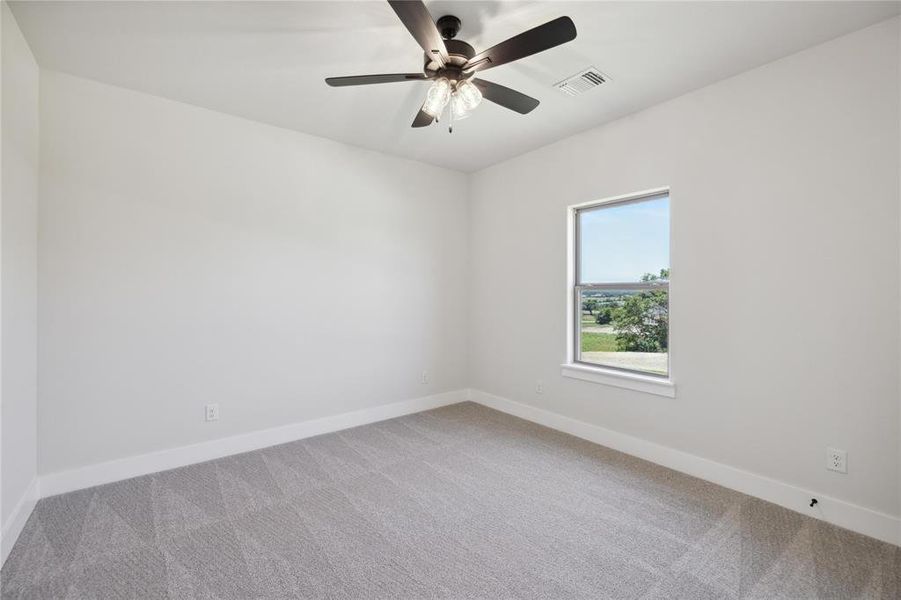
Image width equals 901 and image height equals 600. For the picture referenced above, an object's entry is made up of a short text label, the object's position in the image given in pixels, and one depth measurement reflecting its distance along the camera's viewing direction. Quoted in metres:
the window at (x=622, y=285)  3.15
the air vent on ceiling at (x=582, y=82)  2.53
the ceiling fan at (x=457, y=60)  1.62
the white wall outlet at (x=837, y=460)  2.20
